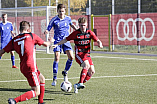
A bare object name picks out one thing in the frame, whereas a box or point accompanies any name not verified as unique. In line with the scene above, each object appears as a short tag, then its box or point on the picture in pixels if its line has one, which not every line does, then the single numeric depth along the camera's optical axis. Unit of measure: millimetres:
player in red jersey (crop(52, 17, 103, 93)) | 17233
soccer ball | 17359
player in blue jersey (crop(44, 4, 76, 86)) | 20280
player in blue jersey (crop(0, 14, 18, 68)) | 30750
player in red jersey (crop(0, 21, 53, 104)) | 13305
